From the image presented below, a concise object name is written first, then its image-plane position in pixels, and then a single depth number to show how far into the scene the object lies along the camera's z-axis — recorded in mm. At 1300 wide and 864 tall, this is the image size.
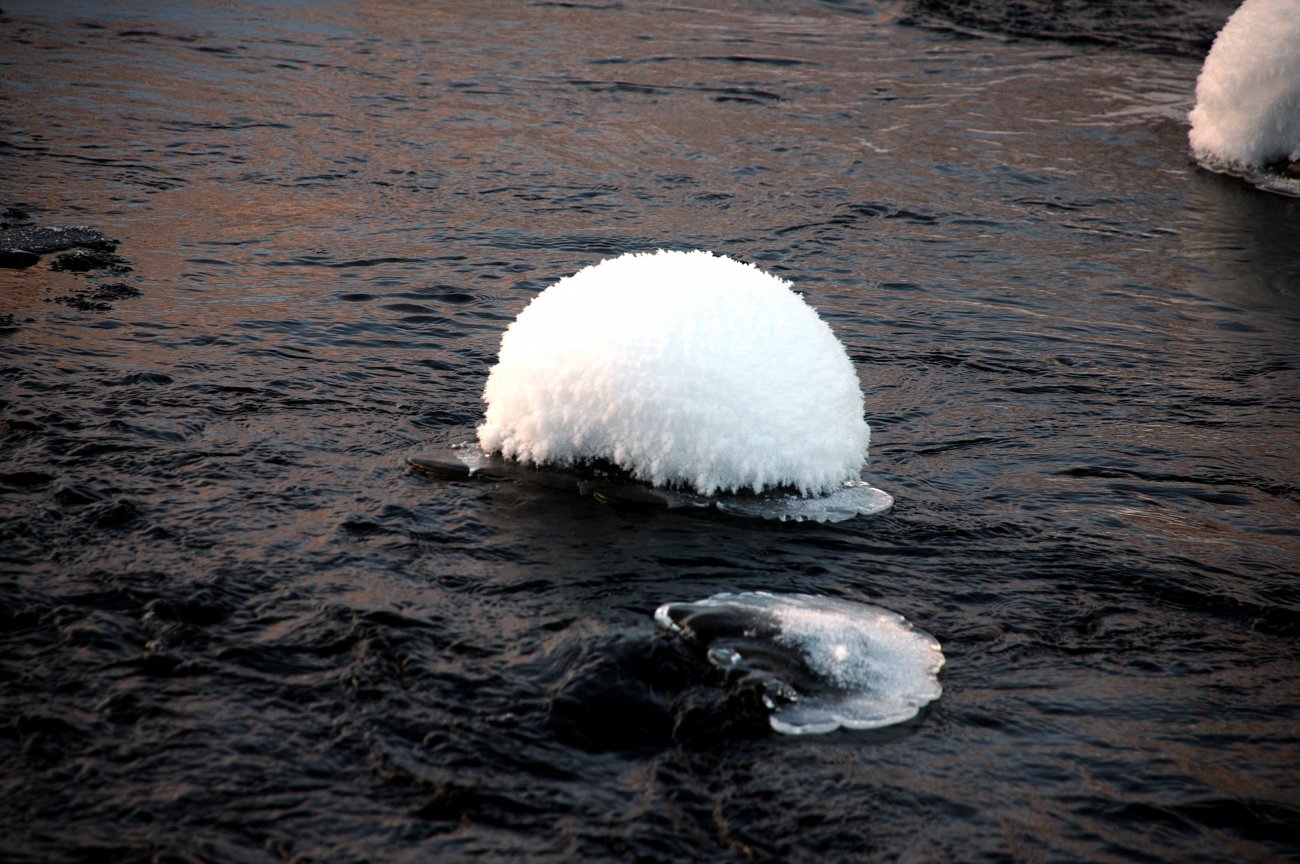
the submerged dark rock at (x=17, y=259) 14906
